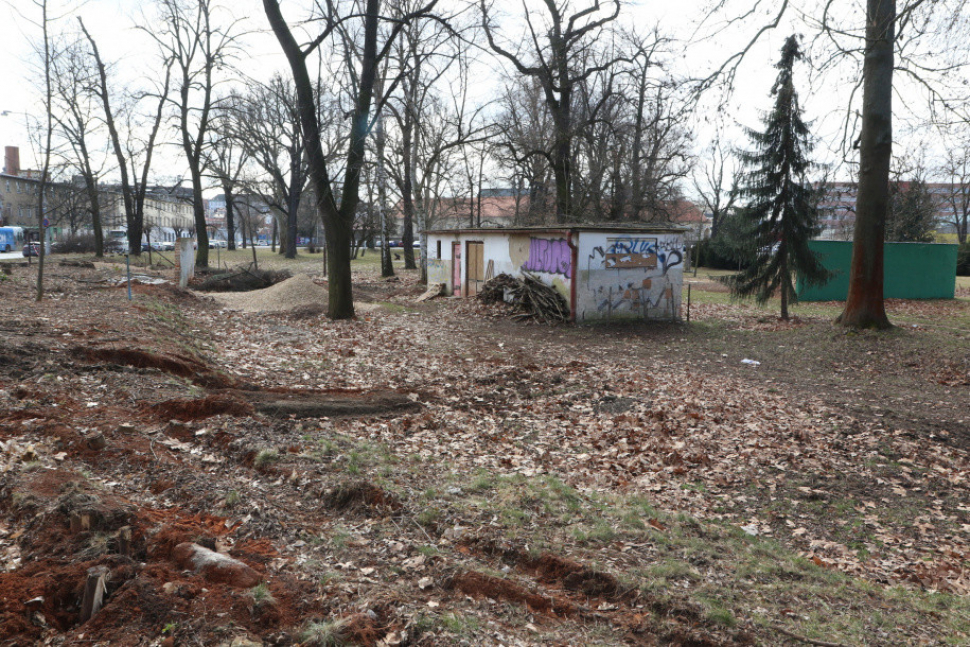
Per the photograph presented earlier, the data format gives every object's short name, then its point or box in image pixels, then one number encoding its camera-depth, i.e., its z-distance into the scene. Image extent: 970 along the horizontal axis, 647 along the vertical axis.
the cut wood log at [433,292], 23.78
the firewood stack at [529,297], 17.70
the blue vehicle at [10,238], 51.09
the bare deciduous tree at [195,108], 33.22
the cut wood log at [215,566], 3.74
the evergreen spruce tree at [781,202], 18.47
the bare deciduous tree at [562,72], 22.81
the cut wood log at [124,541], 3.89
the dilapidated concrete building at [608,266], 17.52
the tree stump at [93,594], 3.33
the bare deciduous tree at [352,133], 15.53
